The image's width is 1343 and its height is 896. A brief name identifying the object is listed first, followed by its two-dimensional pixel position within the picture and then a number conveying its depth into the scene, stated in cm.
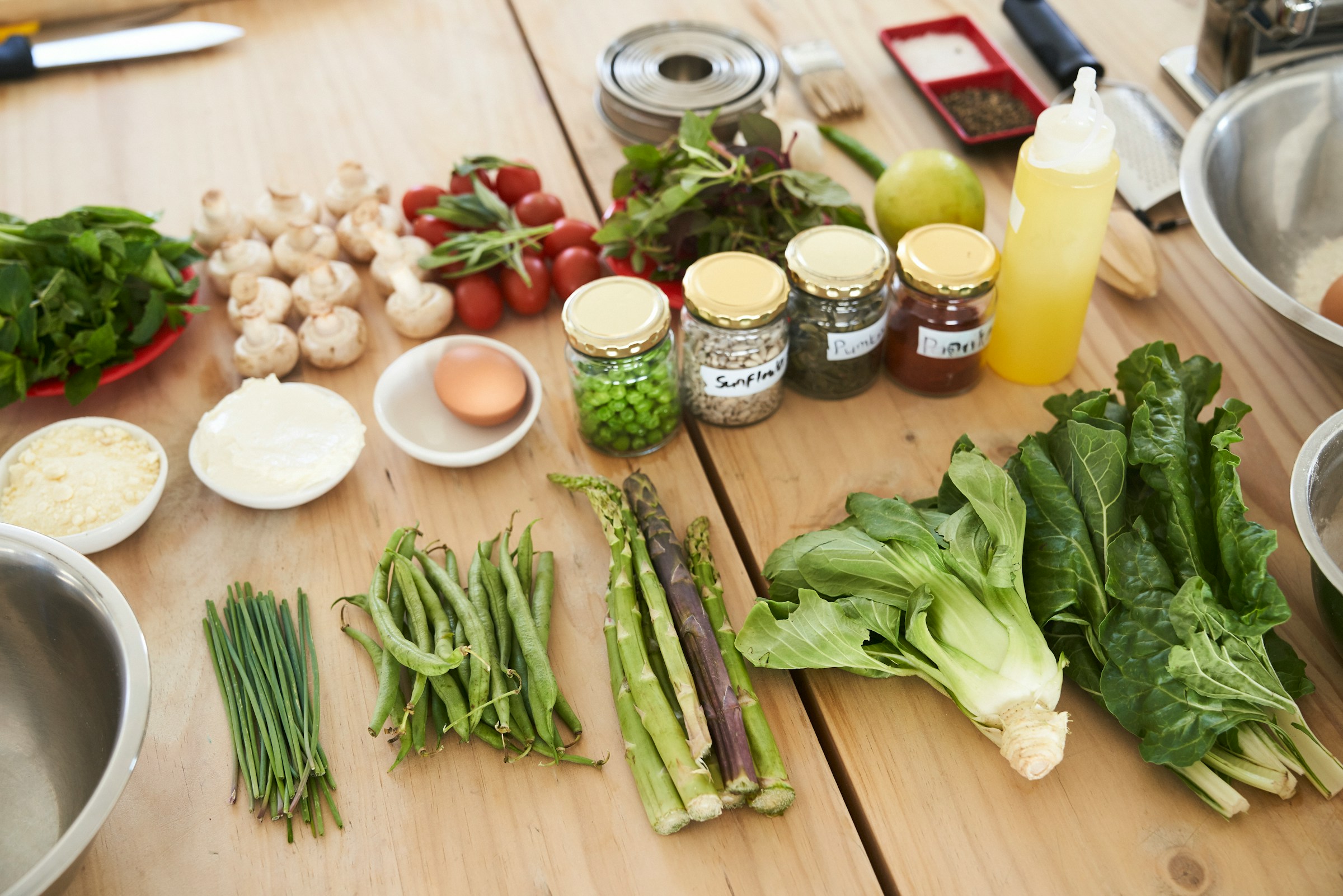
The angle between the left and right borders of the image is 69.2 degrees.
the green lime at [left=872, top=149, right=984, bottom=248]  138
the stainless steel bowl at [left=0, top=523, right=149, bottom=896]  88
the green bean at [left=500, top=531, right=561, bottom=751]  98
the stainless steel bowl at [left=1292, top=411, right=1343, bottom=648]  87
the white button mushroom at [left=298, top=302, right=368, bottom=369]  136
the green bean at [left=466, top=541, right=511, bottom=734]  97
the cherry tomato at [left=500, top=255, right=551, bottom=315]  143
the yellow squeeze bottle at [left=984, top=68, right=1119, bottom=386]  109
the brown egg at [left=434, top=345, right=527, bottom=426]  126
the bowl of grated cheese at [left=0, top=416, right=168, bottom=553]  114
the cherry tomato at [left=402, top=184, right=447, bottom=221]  154
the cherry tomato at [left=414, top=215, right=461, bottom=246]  151
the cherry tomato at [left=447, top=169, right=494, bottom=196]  156
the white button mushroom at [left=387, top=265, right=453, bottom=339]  139
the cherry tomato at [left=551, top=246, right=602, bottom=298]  142
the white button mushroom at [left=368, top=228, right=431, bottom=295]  142
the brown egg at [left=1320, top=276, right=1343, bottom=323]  119
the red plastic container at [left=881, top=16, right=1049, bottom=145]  165
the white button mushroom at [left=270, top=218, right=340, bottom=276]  148
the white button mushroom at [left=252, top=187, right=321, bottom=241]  153
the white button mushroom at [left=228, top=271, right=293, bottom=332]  138
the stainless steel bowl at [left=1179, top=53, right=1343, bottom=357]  138
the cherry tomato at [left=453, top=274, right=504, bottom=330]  142
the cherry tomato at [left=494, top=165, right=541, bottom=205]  156
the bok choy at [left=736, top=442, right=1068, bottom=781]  92
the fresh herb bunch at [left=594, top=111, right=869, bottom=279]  132
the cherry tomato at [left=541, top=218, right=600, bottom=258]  146
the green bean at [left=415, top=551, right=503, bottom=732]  98
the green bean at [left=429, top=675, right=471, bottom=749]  96
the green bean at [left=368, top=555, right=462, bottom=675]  97
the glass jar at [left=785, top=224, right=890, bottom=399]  116
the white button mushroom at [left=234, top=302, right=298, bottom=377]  134
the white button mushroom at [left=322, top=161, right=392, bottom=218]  158
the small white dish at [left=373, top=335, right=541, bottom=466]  129
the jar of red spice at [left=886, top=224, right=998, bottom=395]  115
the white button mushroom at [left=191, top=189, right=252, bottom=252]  149
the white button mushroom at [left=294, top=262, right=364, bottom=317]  140
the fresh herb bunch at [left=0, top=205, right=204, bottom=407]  125
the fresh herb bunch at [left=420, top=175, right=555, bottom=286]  140
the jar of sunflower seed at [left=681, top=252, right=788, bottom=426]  112
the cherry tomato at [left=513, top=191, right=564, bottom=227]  150
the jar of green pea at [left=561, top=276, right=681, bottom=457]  111
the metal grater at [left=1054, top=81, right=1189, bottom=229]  153
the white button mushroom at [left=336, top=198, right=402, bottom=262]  149
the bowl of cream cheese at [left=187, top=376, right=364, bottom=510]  119
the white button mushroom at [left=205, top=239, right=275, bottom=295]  145
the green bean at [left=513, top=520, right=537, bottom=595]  112
